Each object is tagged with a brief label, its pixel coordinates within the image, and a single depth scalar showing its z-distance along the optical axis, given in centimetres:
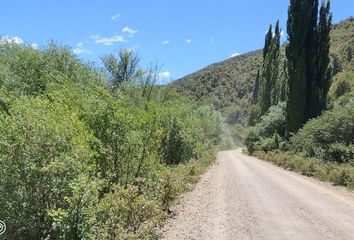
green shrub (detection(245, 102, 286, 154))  4404
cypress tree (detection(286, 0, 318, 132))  3666
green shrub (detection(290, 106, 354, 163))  2695
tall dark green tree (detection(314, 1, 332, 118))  3656
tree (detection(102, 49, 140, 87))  4438
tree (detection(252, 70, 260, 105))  8106
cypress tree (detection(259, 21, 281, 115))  5478
